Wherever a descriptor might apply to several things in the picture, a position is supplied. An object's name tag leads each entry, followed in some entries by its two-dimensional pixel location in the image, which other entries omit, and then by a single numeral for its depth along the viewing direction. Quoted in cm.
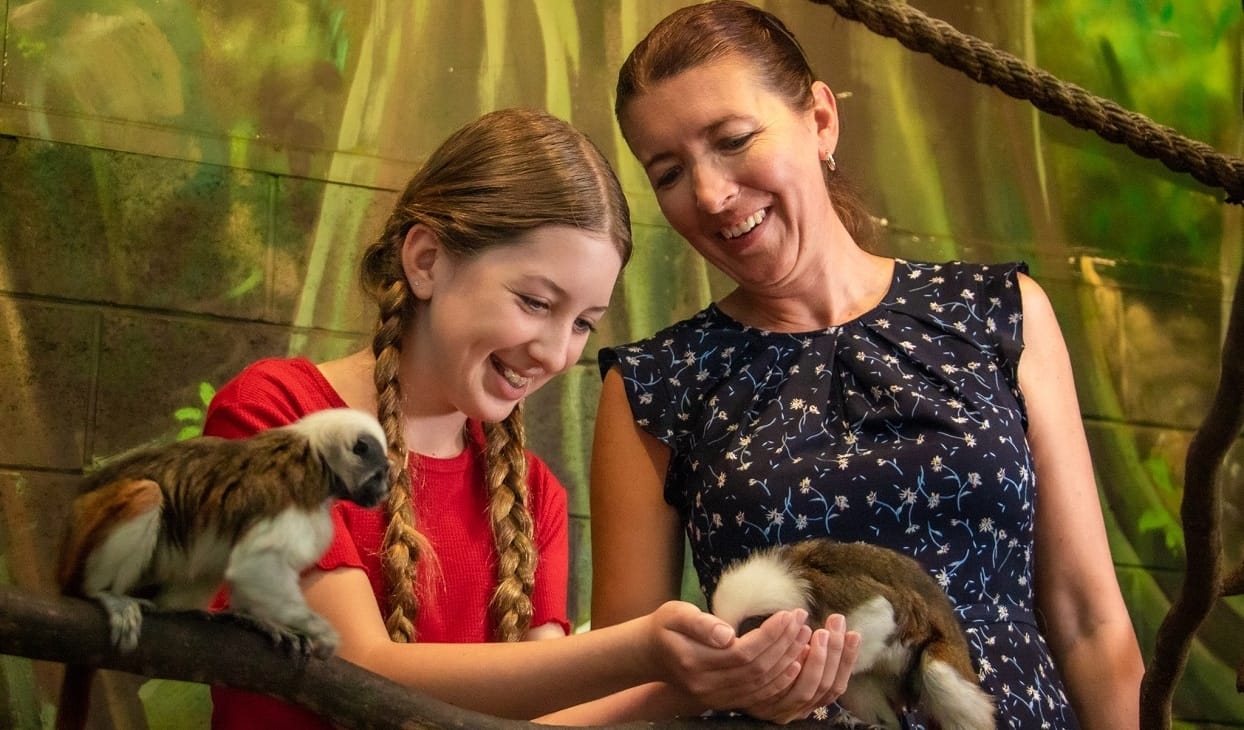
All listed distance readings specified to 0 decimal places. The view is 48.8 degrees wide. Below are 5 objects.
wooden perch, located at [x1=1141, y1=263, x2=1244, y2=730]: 121
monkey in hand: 159
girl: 154
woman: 180
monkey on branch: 124
